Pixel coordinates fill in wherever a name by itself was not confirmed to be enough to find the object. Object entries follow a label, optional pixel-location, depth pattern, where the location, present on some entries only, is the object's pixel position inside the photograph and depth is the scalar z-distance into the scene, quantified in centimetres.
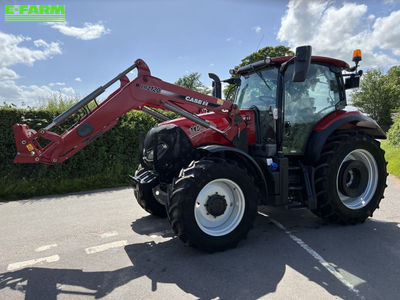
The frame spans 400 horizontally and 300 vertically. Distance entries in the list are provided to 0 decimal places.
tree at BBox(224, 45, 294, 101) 2794
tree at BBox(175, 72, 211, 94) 4287
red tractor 335
